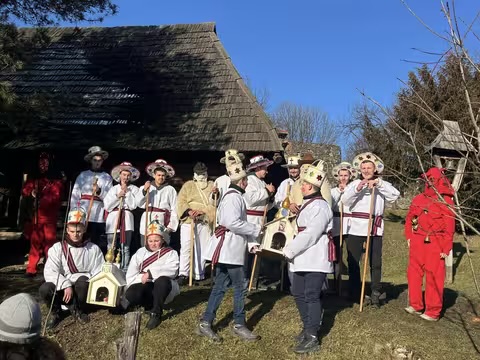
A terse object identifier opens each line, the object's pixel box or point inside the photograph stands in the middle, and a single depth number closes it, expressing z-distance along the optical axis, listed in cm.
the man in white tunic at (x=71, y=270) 559
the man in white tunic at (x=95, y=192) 771
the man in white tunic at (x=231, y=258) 521
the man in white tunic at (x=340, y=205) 664
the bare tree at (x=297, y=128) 3650
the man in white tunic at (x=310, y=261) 494
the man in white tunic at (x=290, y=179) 719
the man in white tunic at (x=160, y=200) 740
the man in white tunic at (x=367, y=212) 620
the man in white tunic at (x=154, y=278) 558
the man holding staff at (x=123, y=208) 735
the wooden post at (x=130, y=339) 386
